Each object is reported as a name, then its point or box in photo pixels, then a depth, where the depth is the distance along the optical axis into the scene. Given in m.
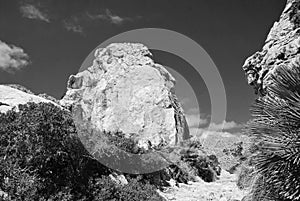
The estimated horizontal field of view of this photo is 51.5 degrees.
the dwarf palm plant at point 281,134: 4.80
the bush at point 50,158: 9.59
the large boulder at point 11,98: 15.54
